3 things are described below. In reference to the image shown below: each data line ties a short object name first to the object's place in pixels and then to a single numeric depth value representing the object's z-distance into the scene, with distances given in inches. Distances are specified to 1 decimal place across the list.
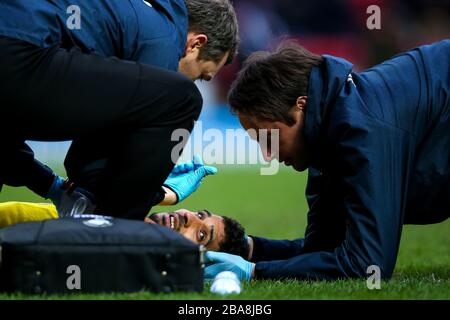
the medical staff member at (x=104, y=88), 274.5
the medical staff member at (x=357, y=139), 297.1
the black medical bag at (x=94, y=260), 245.8
